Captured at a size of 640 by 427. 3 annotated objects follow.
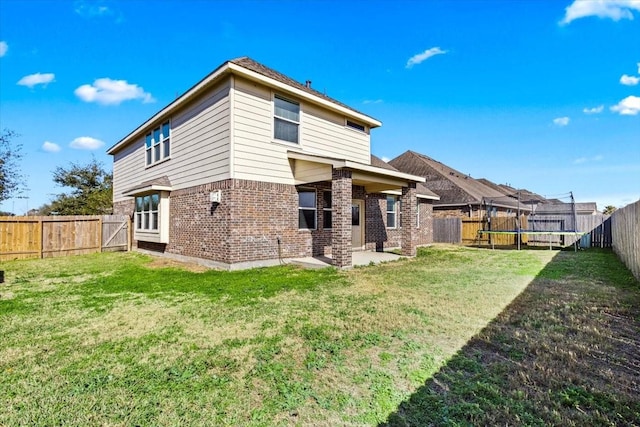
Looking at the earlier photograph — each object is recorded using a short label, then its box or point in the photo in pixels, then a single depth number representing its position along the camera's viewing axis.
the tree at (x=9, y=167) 18.56
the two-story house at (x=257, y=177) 8.67
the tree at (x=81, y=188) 25.11
